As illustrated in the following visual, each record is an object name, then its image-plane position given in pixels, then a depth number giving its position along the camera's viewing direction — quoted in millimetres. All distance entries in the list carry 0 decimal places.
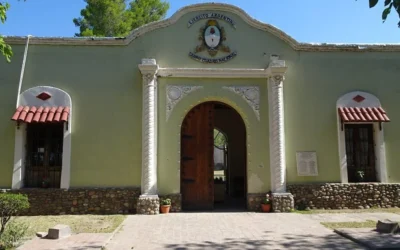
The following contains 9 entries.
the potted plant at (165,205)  11259
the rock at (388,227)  8062
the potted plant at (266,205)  11484
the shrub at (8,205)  6906
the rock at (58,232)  7648
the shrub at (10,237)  6848
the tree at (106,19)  21875
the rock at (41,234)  7786
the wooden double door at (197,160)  11992
